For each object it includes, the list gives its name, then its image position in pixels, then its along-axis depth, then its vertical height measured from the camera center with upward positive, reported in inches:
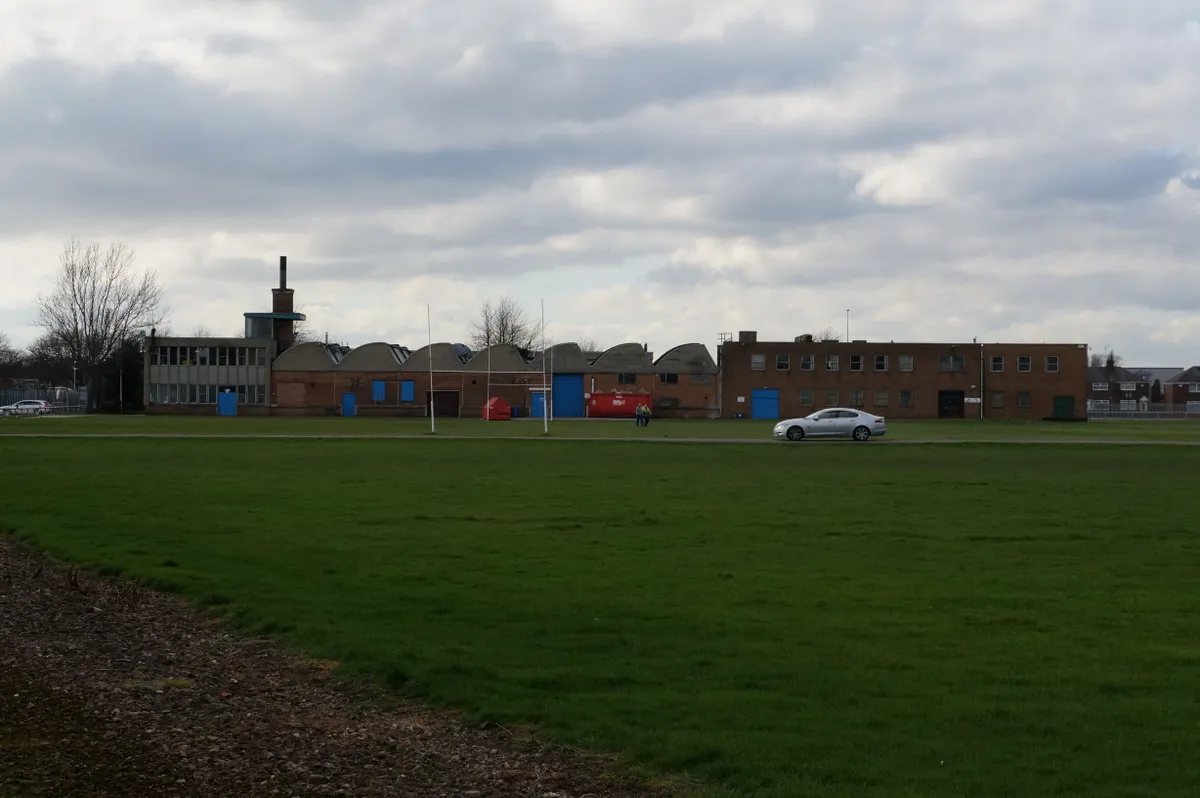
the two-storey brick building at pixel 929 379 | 4306.1 +73.2
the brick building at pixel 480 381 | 4333.2 +64.0
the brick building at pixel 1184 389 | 7086.6 +66.5
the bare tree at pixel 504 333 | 6028.5 +323.2
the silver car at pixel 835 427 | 2276.1 -50.7
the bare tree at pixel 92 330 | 4672.7 +258.5
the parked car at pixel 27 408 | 4407.2 -38.9
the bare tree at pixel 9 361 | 6174.7 +192.7
